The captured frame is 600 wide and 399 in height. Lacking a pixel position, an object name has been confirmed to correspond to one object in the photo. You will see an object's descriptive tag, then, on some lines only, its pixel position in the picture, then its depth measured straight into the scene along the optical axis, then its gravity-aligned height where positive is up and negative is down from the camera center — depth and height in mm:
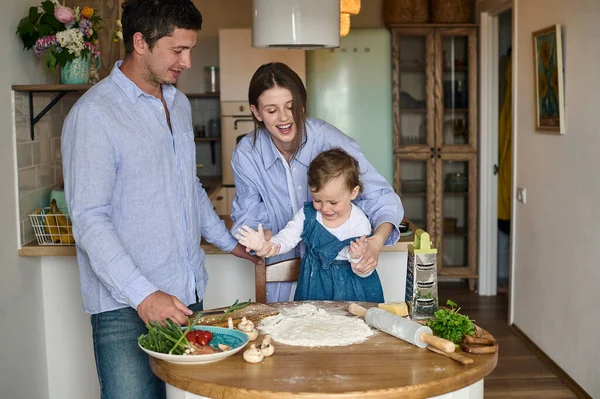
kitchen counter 3137 -440
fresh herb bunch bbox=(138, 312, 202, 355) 1899 -485
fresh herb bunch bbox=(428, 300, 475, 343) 2003 -494
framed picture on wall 4164 +295
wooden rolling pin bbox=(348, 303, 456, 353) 1907 -501
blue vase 3229 +301
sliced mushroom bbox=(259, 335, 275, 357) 1918 -517
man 2066 -145
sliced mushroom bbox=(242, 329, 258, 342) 2047 -516
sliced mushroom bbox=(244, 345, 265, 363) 1881 -523
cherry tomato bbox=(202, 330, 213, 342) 1941 -485
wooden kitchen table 1711 -547
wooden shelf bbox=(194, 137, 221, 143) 6438 +12
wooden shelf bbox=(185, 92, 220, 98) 6453 +380
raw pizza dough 2037 -521
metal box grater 2184 -404
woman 2521 -93
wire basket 3205 -346
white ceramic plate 1850 -514
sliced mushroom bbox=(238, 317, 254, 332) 2100 -505
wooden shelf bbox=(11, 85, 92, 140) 3020 +215
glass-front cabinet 6219 +12
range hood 2682 +402
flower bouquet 3096 +452
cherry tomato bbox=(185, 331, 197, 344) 1921 -486
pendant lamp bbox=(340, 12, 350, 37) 4207 +621
